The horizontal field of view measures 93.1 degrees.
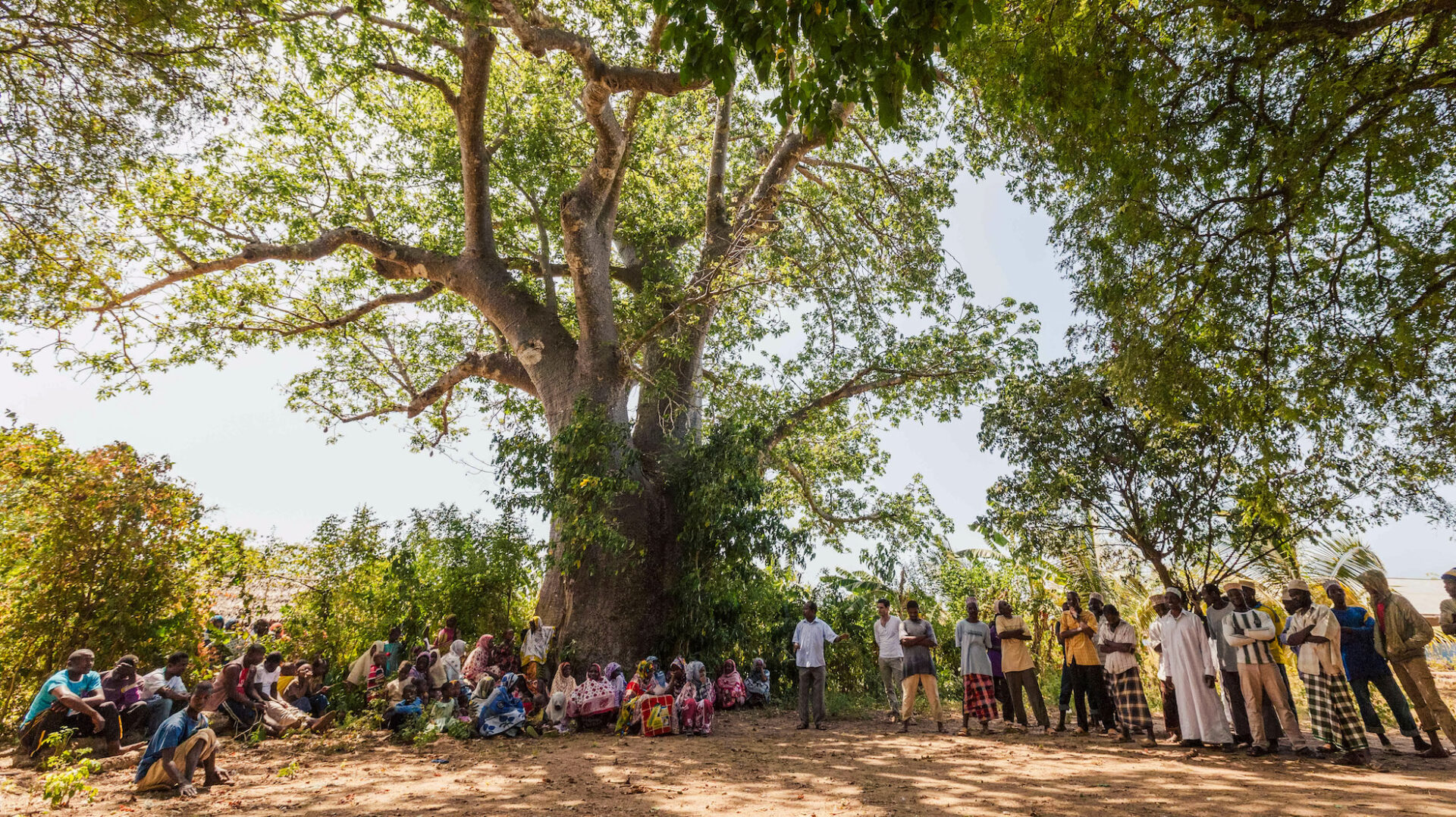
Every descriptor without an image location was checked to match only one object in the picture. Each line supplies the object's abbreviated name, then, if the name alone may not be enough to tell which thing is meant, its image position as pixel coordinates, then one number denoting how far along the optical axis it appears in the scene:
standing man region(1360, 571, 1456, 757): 6.09
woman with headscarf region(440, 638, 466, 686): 8.64
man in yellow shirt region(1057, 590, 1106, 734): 7.49
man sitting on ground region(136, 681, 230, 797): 5.17
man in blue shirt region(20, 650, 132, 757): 6.11
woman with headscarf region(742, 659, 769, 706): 11.19
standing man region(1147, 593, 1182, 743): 7.07
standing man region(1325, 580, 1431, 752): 6.15
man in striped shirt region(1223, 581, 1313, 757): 6.10
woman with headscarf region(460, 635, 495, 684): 9.02
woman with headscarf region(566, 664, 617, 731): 8.45
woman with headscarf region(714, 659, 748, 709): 10.63
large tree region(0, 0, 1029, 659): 9.22
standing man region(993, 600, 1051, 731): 7.84
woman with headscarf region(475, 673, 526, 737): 7.84
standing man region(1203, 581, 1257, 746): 6.53
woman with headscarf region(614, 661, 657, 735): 8.27
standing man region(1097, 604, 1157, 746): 7.13
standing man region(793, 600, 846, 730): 8.84
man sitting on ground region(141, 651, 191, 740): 6.81
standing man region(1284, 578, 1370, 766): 5.69
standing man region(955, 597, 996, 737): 7.98
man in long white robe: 6.54
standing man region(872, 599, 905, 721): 9.11
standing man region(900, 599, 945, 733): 8.09
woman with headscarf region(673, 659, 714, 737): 8.29
